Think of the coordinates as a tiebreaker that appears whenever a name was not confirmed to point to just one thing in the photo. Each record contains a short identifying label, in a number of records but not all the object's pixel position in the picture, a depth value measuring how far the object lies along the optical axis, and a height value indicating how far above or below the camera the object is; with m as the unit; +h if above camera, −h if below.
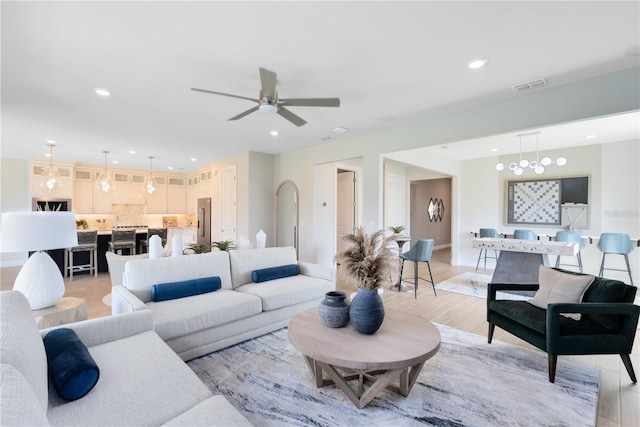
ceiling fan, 2.66 +1.08
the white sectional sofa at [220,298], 2.44 -0.87
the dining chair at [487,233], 6.47 -0.45
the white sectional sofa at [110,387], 1.04 -0.87
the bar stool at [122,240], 6.25 -0.64
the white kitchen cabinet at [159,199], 9.29 +0.41
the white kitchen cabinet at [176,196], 9.67 +0.56
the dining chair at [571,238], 5.20 -0.44
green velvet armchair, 2.20 -0.92
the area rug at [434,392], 1.87 -1.34
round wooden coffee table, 1.74 -0.88
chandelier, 5.00 +0.92
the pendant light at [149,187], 7.02 +0.61
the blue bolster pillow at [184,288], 2.71 -0.77
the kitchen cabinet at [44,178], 7.18 +0.86
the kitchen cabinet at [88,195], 7.89 +0.46
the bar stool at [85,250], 5.88 -0.83
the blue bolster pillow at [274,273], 3.46 -0.76
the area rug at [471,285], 4.64 -1.32
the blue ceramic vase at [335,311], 2.15 -0.75
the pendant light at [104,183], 6.16 +0.62
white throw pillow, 2.49 -0.68
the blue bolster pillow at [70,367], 1.31 -0.75
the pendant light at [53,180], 5.70 +0.62
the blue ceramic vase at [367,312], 2.04 -0.72
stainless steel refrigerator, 8.23 -0.24
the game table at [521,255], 4.28 -0.66
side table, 2.10 -0.78
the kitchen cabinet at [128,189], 8.61 +0.70
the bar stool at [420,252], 4.62 -0.64
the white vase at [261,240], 4.41 -0.43
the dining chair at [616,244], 4.77 -0.51
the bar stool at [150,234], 6.85 -0.62
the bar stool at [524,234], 5.87 -0.43
